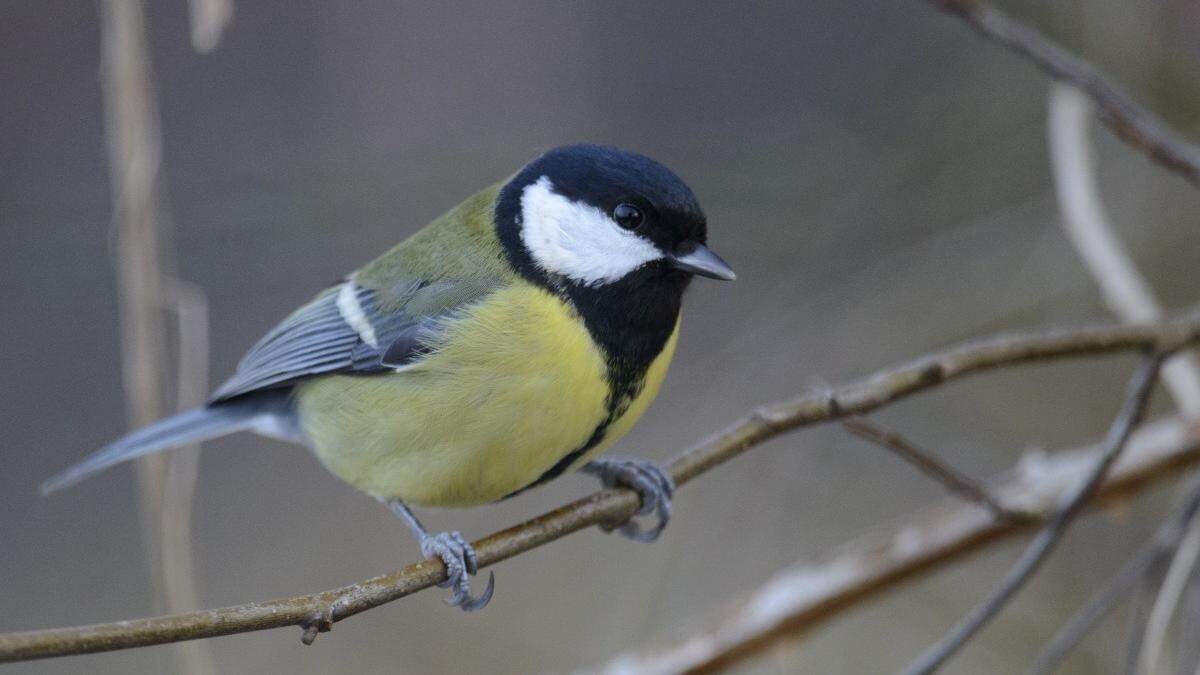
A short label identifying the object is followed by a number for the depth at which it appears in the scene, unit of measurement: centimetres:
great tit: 275
